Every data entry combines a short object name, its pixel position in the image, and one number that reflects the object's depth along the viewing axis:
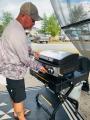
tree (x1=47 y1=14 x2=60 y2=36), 22.93
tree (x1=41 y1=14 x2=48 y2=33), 23.97
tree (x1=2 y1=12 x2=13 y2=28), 22.65
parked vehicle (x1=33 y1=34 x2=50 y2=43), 14.48
